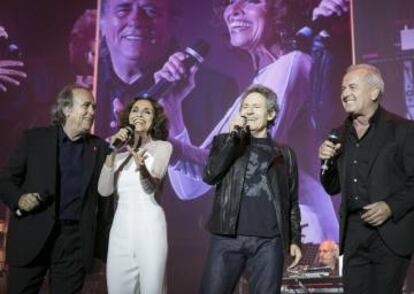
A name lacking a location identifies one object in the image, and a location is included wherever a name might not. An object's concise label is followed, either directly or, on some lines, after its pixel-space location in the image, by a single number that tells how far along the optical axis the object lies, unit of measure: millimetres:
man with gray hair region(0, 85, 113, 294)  2707
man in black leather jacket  2607
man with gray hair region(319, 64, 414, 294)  2479
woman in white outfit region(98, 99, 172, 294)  2775
